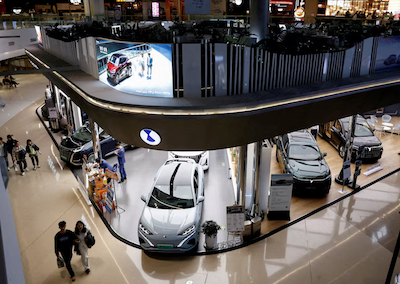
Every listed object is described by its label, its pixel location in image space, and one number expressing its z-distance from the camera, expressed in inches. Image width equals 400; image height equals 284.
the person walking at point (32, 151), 445.7
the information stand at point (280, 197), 328.5
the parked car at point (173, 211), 281.4
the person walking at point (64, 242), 253.1
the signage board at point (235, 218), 293.4
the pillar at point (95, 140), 375.1
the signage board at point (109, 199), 349.1
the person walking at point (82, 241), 260.2
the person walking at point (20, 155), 434.9
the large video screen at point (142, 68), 264.1
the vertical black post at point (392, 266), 226.8
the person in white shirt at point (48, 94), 682.2
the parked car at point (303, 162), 379.2
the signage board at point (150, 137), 246.8
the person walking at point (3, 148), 424.8
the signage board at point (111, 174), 350.9
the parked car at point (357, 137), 474.0
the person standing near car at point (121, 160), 419.2
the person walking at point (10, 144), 456.4
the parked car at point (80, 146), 461.1
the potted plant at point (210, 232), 285.6
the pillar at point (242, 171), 311.5
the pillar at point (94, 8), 834.8
